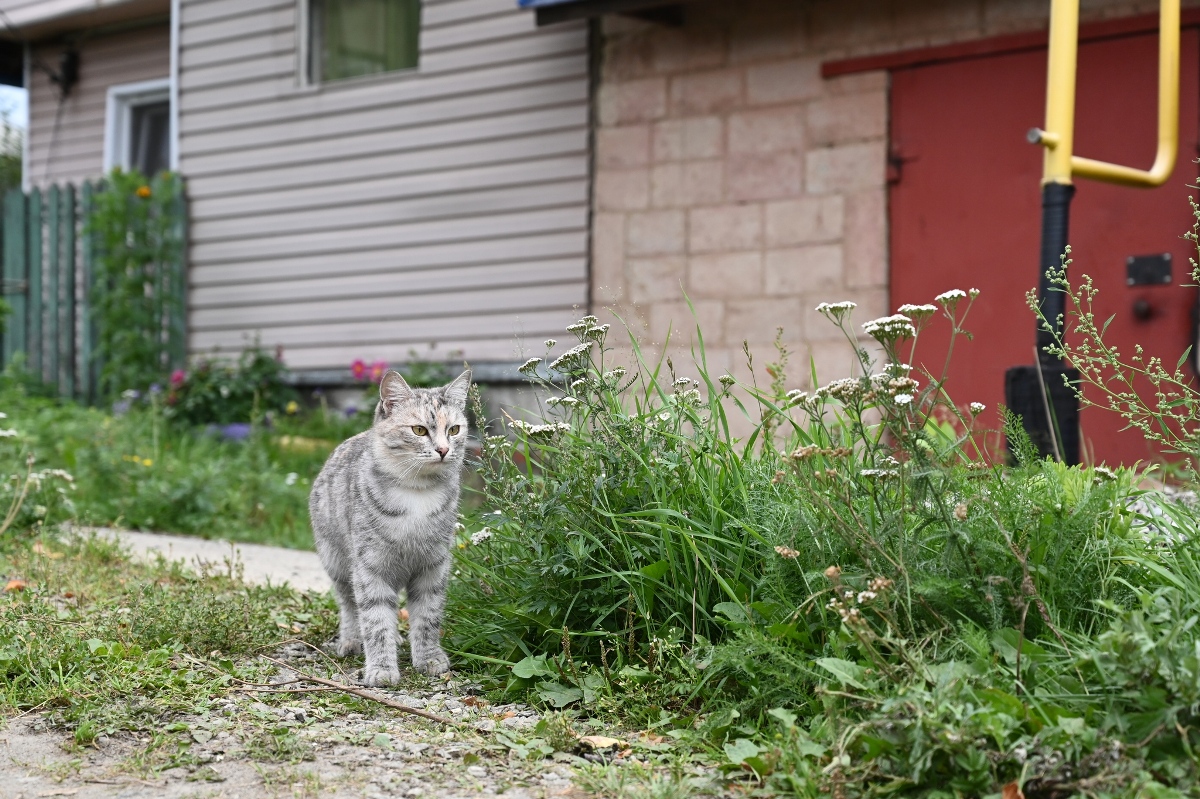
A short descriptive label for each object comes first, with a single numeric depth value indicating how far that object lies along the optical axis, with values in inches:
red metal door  245.4
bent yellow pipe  191.3
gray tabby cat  135.8
